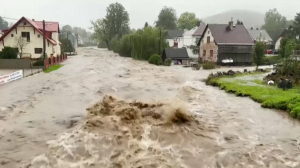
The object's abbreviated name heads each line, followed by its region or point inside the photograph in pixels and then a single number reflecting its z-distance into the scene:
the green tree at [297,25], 66.31
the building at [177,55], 49.75
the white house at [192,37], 62.54
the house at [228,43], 47.69
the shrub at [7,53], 35.27
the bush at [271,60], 51.09
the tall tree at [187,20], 112.69
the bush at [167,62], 46.82
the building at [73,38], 102.69
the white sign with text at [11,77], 23.85
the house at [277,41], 73.88
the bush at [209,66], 42.59
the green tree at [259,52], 39.10
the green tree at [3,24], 130.40
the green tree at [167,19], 111.75
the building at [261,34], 75.47
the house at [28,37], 42.94
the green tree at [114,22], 93.12
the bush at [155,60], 48.09
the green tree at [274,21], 129.38
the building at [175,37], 76.06
